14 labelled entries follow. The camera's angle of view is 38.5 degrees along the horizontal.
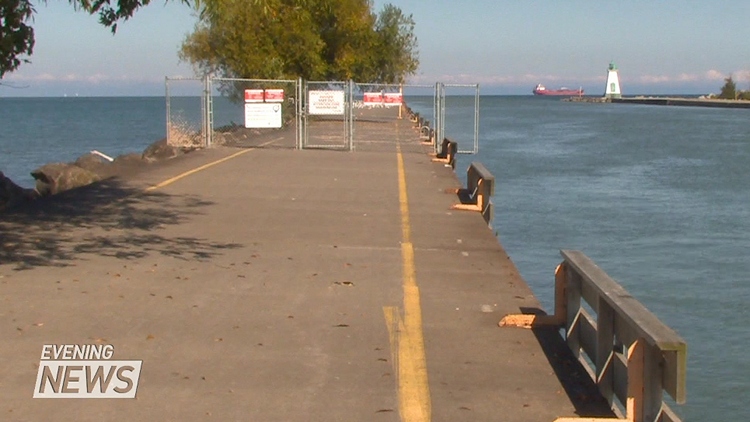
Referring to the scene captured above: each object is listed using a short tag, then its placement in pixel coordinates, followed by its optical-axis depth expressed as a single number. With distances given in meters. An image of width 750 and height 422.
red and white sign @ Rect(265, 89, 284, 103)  29.41
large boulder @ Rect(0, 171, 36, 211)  17.70
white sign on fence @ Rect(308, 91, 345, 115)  29.77
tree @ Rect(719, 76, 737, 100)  171.88
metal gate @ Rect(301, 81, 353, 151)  29.66
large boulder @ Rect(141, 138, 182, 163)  26.27
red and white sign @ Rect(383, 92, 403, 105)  34.94
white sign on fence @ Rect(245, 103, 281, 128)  29.17
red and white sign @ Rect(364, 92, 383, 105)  34.97
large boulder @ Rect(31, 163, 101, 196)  21.19
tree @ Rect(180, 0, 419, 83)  40.47
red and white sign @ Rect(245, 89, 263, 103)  29.34
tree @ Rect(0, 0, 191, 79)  11.13
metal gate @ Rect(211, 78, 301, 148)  29.23
